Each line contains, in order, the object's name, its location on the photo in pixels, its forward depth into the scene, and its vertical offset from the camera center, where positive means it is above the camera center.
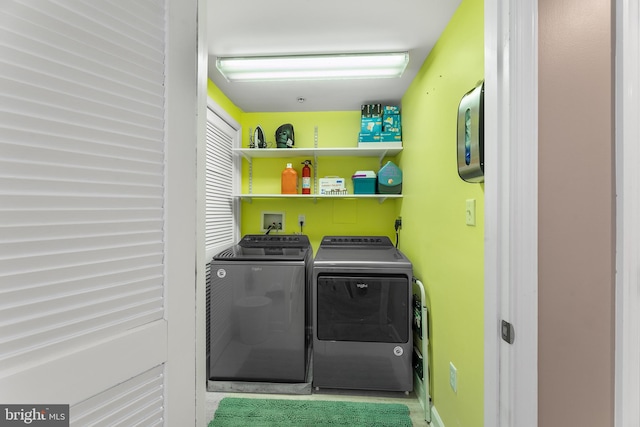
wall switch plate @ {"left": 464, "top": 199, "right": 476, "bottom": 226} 1.24 +0.00
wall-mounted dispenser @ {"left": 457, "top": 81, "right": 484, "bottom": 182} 1.02 +0.32
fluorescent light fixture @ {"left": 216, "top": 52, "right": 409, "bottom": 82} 1.77 +1.03
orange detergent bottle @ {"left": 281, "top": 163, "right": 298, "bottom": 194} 2.63 +0.32
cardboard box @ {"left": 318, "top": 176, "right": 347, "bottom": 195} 2.56 +0.26
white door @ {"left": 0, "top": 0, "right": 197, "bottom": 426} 0.51 +0.01
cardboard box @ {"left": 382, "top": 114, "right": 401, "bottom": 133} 2.46 +0.84
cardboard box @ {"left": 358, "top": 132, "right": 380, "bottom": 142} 2.44 +0.71
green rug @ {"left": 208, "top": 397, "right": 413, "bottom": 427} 1.72 -1.36
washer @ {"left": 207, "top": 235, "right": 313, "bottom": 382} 1.99 -0.82
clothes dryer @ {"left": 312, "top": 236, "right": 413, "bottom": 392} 1.89 -0.81
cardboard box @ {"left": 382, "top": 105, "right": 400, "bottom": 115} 2.47 +0.96
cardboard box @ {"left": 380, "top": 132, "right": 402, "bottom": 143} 2.46 +0.71
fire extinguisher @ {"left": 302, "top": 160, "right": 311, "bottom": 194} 2.63 +0.35
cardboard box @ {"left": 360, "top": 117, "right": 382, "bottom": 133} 2.45 +0.82
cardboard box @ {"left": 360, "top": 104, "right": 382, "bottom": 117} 2.46 +0.96
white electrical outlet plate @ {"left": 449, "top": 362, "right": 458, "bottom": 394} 1.40 -0.89
